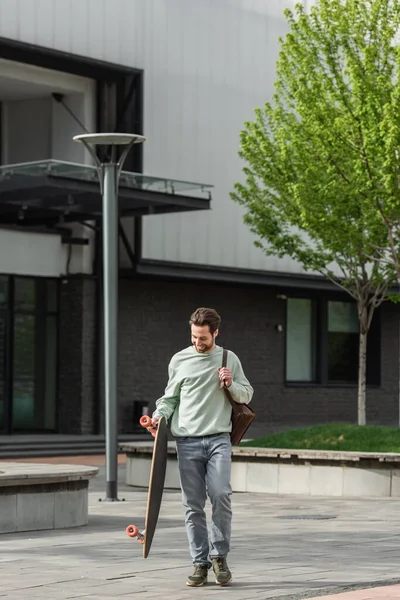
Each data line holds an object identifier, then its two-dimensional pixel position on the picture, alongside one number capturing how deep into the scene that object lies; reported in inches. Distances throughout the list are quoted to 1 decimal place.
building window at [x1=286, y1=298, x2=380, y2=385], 1376.7
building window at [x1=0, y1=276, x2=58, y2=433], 1091.3
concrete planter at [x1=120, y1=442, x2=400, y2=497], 657.0
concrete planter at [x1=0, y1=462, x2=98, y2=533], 485.4
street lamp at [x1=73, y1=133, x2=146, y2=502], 628.7
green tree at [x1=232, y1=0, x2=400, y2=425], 786.2
